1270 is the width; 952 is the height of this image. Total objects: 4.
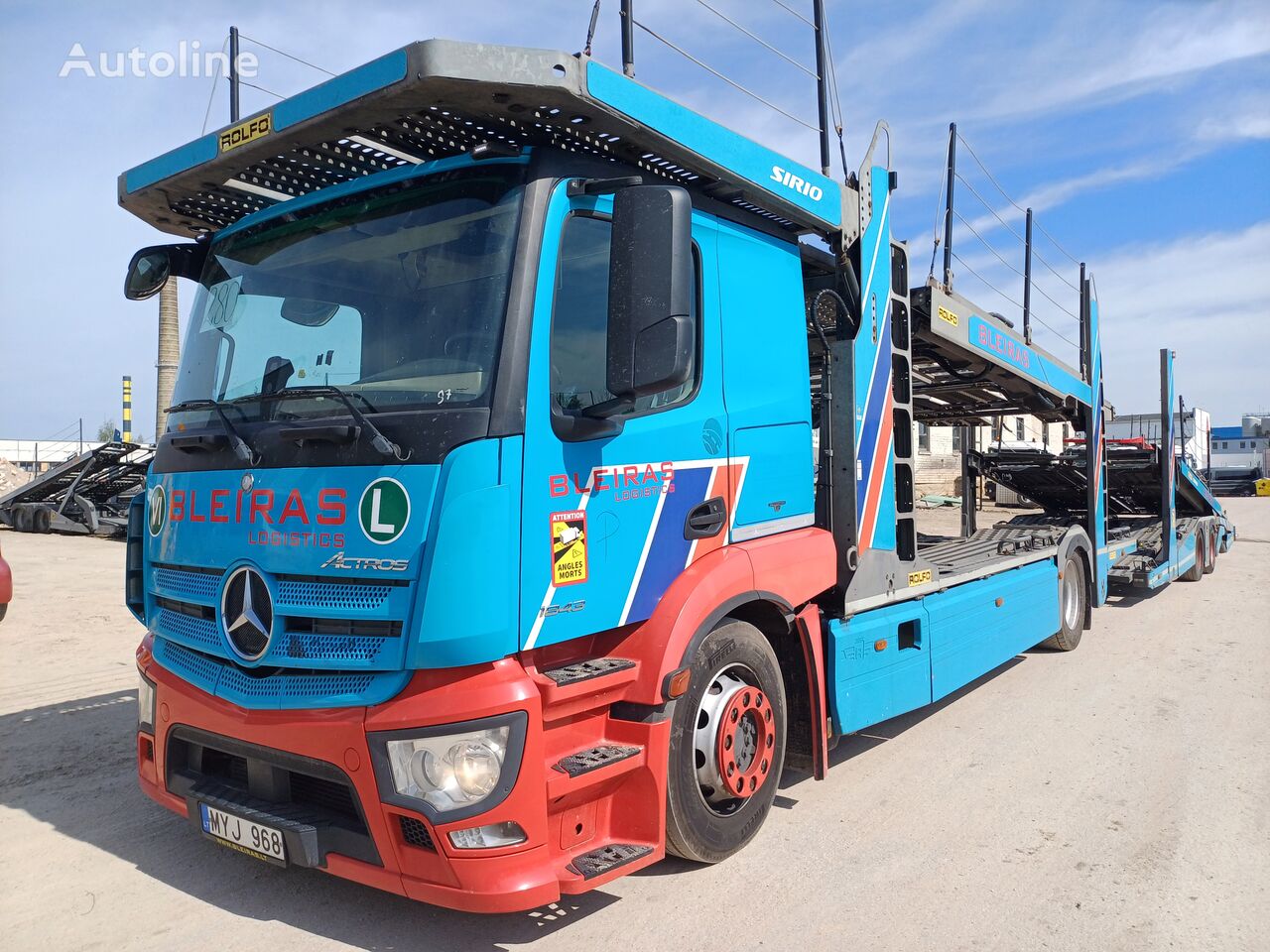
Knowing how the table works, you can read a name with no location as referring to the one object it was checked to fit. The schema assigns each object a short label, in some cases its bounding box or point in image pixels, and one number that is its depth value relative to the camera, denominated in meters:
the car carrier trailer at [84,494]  18.39
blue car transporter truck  2.78
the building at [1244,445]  54.39
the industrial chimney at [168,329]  18.30
